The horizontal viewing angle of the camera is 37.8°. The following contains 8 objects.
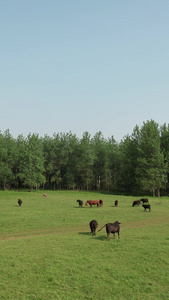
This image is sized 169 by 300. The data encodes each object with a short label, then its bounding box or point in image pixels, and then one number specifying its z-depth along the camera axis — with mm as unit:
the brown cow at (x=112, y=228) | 18984
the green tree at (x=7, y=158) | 78875
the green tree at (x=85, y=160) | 83688
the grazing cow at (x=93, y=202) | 38344
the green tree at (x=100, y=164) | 88188
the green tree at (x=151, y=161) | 63531
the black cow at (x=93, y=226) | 20433
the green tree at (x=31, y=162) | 76144
